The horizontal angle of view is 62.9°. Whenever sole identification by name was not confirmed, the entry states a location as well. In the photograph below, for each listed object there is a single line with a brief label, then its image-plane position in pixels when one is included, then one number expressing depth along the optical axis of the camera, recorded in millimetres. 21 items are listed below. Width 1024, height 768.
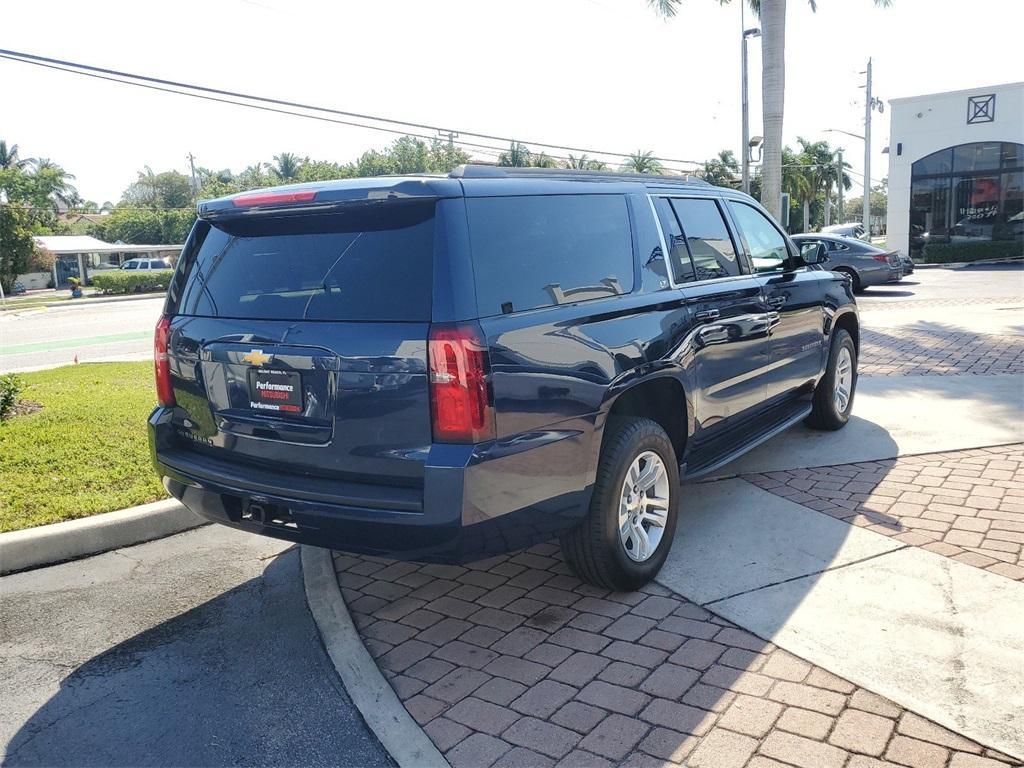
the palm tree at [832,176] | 72750
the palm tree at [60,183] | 64750
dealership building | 31047
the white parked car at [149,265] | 49844
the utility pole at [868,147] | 40262
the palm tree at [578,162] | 44781
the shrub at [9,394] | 7078
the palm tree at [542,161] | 39381
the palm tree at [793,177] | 66219
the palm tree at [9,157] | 74188
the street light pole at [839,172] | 67750
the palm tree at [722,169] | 56812
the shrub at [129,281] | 42594
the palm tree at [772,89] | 16750
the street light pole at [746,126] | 25422
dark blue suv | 3188
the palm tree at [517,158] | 37219
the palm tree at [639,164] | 45066
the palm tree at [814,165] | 71062
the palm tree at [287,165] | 71312
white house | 55906
